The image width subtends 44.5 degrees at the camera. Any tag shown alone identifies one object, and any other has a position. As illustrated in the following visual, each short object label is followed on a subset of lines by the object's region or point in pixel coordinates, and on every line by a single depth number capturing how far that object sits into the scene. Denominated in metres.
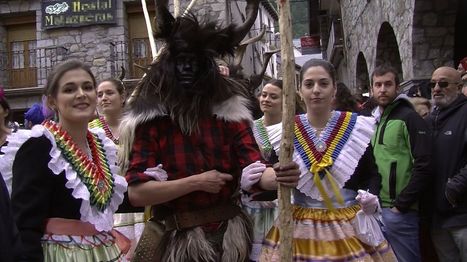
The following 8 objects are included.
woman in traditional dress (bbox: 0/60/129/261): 2.45
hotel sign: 15.84
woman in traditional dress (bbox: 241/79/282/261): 3.10
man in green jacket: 4.38
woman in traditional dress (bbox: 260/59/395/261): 3.06
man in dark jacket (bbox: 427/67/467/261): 4.06
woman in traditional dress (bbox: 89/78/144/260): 4.28
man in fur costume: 2.82
